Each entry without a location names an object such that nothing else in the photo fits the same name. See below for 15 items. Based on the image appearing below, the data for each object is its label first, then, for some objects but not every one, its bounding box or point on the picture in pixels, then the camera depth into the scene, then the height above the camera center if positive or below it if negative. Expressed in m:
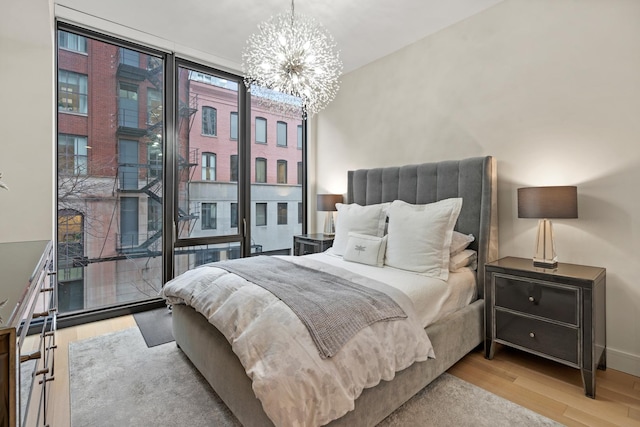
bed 1.52 -0.76
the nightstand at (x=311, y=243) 3.78 -0.39
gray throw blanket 1.44 -0.48
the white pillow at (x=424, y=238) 2.40 -0.20
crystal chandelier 2.30 +1.19
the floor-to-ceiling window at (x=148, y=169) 3.06 +0.51
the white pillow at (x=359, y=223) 3.05 -0.10
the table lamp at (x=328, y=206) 4.09 +0.09
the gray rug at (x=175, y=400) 1.69 -1.14
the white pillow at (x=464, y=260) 2.52 -0.40
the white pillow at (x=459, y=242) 2.58 -0.25
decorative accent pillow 2.67 -0.33
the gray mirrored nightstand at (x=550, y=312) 1.91 -0.68
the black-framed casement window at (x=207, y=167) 3.66 +0.59
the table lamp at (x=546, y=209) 2.12 +0.02
